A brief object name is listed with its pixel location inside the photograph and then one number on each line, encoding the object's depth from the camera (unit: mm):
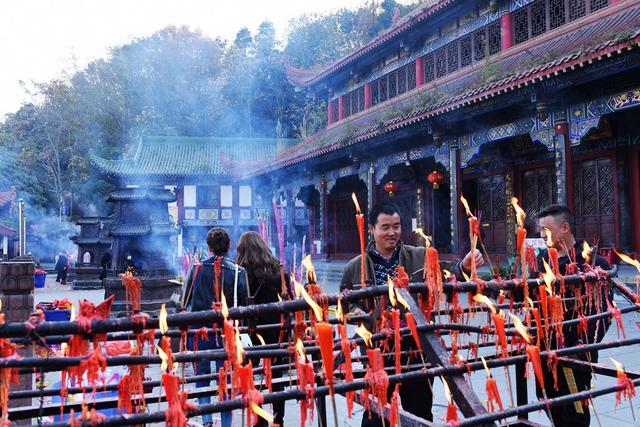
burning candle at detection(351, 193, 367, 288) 1751
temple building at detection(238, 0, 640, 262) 8336
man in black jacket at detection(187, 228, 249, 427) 3686
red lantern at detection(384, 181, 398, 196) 14539
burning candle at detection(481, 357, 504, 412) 1700
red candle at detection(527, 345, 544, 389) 1821
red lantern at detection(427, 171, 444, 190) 12656
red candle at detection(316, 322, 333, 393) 1464
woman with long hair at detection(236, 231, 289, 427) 3896
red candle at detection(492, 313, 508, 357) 1852
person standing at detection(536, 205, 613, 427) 2615
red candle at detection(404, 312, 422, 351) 1793
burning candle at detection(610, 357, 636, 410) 1983
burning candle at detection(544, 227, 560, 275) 2223
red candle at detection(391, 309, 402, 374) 1770
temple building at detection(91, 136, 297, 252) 25250
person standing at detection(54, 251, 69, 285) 22156
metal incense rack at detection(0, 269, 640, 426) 1433
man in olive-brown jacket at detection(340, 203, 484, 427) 2887
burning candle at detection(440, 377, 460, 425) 1586
